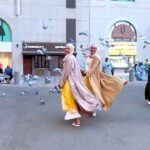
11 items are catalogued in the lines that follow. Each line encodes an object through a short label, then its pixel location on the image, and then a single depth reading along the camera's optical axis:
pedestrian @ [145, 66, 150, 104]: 5.80
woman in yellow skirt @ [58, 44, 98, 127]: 4.03
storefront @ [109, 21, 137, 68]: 18.80
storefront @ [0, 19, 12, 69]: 17.93
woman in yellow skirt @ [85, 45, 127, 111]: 4.48
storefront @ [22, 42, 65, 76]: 18.06
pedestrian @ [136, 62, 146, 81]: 13.22
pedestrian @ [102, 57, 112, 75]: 12.99
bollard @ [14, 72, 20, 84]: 11.67
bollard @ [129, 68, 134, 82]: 12.65
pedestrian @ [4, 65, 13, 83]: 11.97
